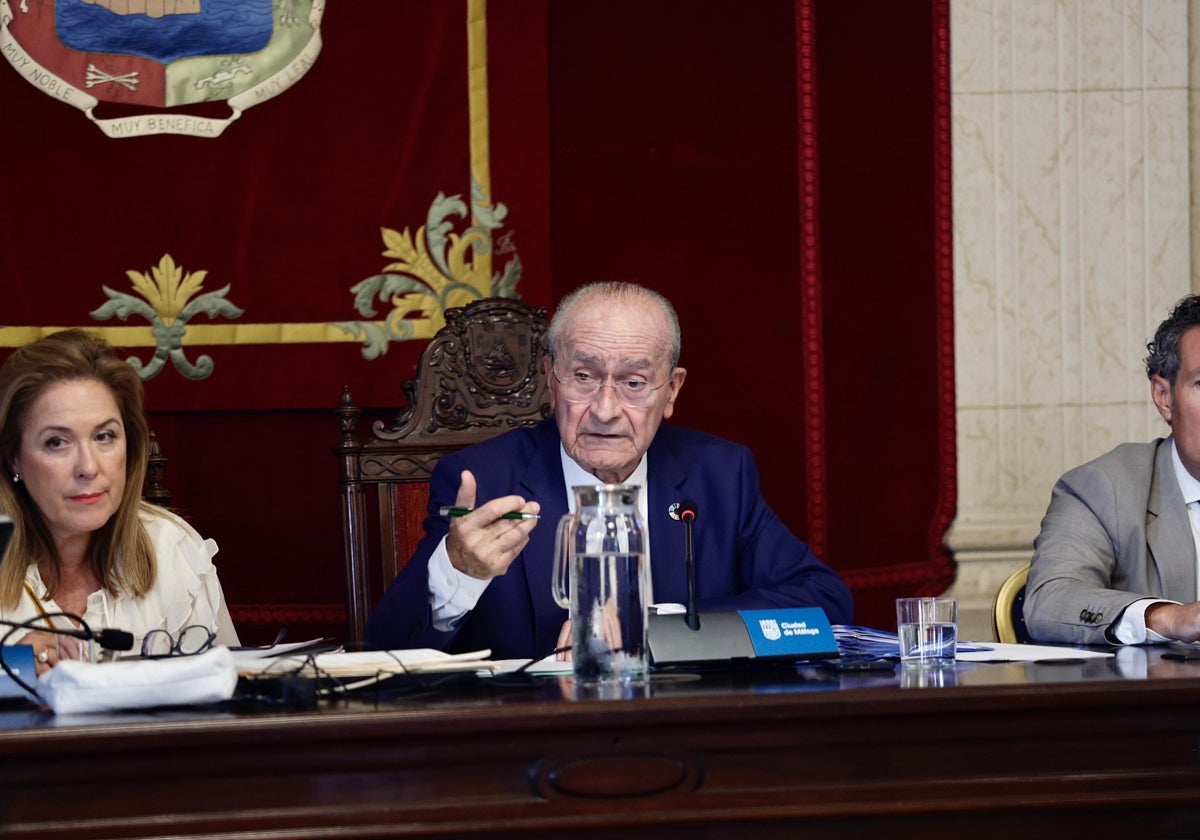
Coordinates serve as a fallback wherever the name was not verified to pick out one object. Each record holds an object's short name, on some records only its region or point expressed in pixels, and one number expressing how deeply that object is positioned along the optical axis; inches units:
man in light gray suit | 225.3
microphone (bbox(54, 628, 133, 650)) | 193.6
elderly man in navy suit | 222.3
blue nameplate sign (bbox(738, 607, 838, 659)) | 199.4
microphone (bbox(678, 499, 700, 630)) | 198.9
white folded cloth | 187.1
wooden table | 182.9
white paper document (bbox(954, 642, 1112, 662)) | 202.4
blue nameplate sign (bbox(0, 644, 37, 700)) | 193.8
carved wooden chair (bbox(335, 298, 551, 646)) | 248.6
